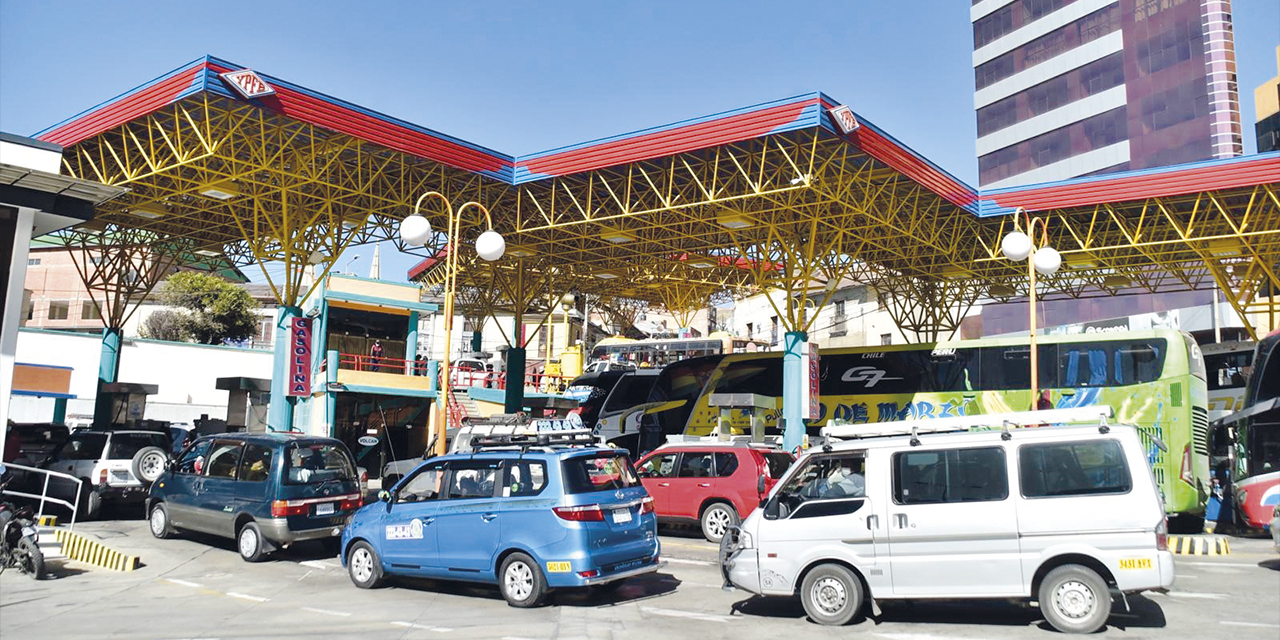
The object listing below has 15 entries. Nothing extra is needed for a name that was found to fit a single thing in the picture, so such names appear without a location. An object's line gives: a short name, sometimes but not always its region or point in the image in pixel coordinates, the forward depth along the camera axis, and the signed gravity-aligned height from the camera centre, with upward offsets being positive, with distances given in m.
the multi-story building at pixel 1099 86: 49.81 +22.25
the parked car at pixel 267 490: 13.45 -0.70
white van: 8.72 -0.67
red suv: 16.42 -0.49
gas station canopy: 20.78 +6.98
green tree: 55.31 +8.16
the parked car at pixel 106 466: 17.92 -0.48
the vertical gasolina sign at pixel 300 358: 24.47 +2.28
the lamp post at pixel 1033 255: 17.31 +3.84
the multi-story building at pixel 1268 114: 54.53 +21.02
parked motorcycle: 11.66 -1.32
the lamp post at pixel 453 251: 14.72 +3.23
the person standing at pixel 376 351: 30.83 +3.21
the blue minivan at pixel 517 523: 10.07 -0.84
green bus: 18.38 +1.73
